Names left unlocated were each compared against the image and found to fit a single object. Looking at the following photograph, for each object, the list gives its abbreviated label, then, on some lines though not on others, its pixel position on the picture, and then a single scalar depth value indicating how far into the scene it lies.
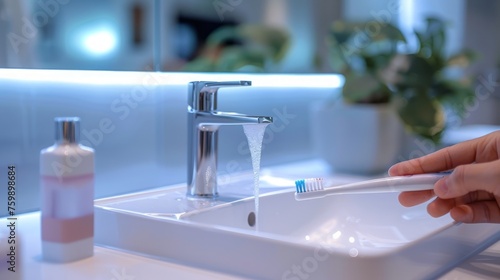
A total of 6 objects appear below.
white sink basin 0.64
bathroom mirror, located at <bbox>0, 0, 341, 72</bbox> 0.86
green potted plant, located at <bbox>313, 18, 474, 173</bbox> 1.43
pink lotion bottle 0.69
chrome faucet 0.91
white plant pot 1.44
